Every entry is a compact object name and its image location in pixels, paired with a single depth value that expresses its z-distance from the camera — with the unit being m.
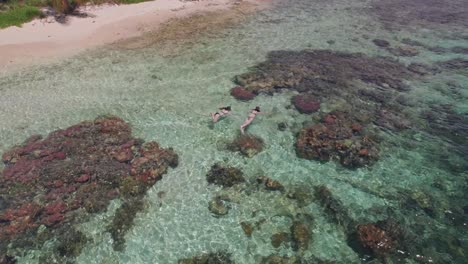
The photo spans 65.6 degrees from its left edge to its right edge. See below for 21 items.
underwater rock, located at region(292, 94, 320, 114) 22.21
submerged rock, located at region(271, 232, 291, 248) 14.14
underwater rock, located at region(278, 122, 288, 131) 20.76
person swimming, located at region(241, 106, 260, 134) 20.68
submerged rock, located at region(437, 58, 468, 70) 27.88
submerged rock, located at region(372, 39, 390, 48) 30.98
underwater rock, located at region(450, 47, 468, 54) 30.38
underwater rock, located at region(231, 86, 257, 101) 23.41
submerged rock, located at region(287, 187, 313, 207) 16.00
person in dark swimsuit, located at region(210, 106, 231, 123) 21.02
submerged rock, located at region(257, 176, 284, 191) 16.67
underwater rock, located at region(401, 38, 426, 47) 31.16
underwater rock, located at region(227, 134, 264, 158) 18.86
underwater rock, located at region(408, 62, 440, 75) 26.91
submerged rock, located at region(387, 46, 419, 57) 29.48
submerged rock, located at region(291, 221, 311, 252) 14.02
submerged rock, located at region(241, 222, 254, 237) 14.57
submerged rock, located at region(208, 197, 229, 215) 15.45
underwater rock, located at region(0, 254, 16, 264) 13.30
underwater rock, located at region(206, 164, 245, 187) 16.94
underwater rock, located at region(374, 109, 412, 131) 20.84
